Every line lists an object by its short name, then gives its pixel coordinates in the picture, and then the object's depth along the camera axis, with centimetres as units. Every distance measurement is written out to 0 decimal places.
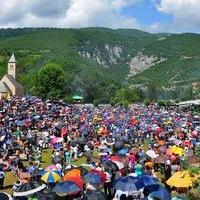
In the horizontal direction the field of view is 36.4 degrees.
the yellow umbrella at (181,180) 1054
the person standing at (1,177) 1296
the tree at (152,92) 8505
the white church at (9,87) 6013
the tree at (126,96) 6557
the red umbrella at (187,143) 1840
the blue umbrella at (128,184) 986
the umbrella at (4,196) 864
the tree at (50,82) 5791
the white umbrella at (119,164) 1320
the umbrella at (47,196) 865
